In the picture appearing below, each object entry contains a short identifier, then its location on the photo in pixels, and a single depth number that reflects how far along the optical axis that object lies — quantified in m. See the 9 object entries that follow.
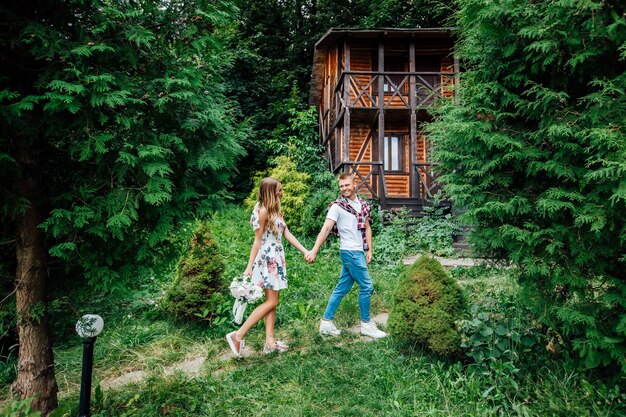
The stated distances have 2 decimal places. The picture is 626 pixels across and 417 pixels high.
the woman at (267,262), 3.90
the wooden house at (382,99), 12.97
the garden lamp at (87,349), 2.52
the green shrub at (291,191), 11.31
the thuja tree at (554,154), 2.66
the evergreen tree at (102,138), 2.39
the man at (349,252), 4.22
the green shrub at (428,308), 3.37
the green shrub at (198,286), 4.73
